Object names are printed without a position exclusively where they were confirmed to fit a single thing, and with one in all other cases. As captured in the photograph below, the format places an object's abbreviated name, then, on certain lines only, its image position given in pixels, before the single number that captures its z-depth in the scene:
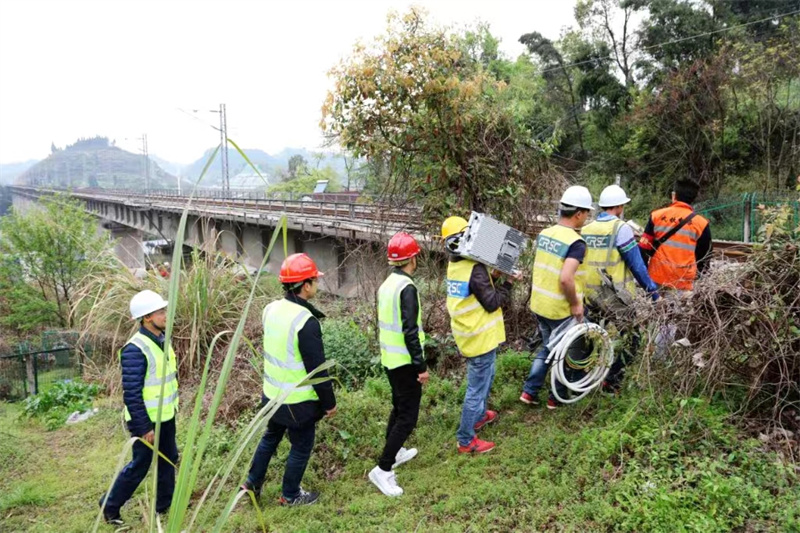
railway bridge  6.34
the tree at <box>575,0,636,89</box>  23.00
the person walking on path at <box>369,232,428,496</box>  3.73
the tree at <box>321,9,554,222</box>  5.43
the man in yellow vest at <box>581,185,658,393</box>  4.21
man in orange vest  4.55
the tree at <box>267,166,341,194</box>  47.61
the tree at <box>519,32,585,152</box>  26.72
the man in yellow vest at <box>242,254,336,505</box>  3.53
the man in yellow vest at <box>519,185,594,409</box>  3.88
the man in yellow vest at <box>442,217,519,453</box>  3.84
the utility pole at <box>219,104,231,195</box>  29.45
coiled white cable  4.04
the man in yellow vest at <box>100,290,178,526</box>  3.65
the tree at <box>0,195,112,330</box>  17.16
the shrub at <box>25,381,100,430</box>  6.98
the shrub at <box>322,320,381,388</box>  5.90
